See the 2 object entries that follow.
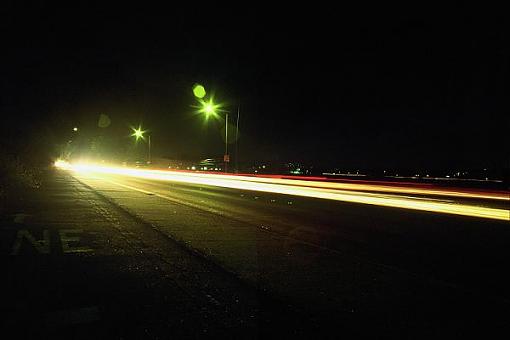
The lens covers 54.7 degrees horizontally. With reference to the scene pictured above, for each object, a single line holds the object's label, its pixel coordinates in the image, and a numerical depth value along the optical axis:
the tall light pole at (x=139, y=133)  80.04
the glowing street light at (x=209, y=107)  39.32
